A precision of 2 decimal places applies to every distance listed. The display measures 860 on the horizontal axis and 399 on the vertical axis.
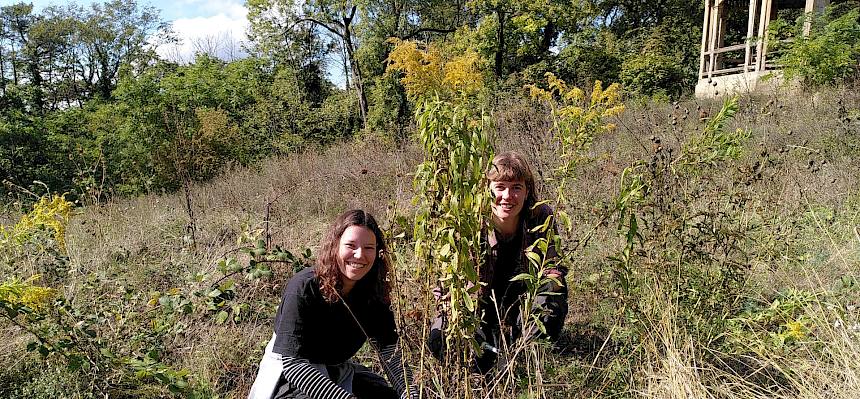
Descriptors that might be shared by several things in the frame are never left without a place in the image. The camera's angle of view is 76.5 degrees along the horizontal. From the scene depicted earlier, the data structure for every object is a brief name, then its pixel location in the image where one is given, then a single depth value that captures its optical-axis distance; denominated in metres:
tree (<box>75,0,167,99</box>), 23.94
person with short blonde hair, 2.28
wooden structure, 11.05
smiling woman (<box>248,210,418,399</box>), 1.95
